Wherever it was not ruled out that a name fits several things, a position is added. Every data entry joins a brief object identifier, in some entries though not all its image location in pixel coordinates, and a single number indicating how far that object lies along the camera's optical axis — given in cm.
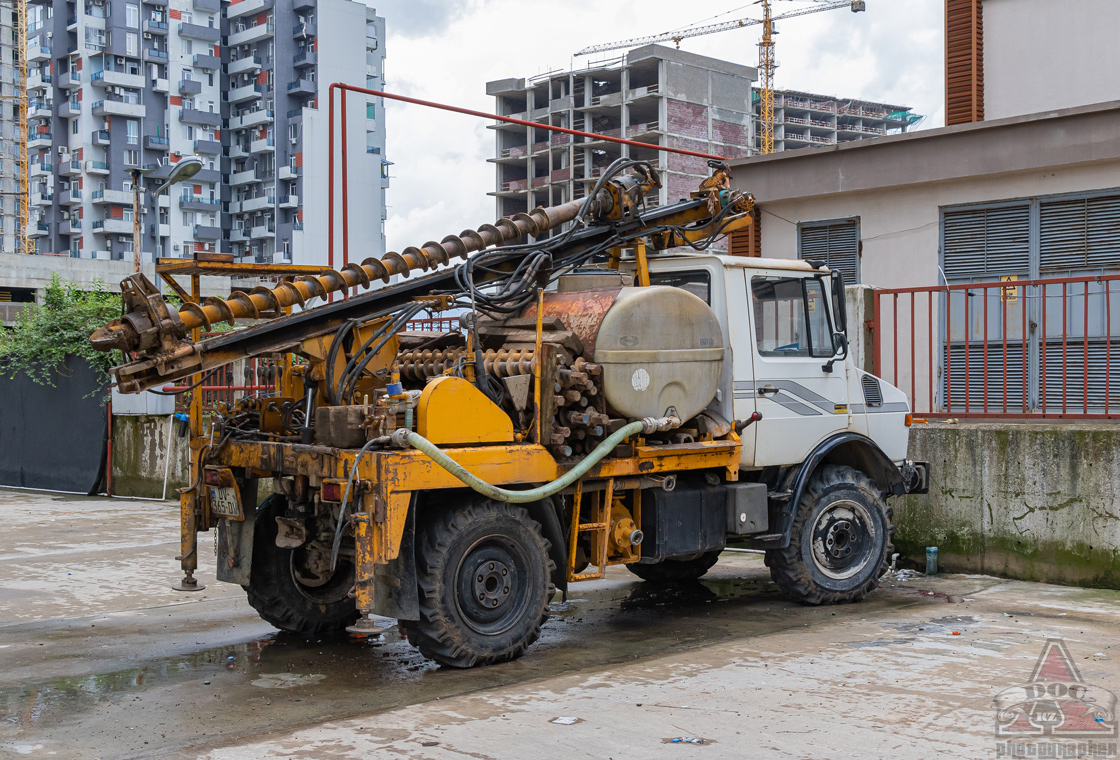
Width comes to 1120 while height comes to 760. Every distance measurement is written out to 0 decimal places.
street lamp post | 1602
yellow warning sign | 1212
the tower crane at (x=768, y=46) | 11656
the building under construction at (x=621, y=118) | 8981
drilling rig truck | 691
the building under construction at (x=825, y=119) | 12288
